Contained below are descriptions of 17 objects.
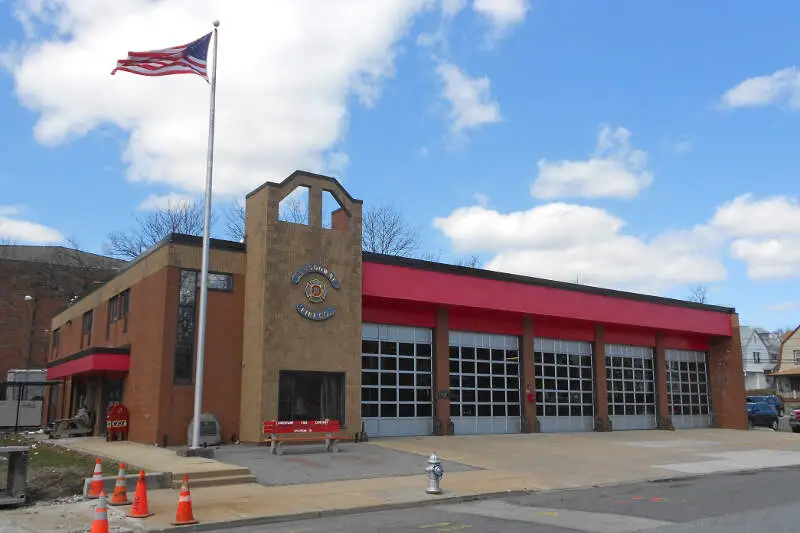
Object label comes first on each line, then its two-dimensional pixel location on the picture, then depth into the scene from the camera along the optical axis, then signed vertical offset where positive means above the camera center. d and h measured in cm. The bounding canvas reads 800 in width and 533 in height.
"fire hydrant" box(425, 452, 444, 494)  1423 -163
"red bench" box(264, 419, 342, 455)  1975 -111
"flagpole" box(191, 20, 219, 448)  1811 +248
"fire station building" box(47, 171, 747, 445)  2280 +199
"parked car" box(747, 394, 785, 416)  4434 -45
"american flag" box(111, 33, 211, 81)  1823 +876
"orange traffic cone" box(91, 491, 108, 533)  888 -160
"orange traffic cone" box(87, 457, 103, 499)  1277 -165
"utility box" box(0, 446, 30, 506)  1254 -148
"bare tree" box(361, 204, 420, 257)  5350 +1166
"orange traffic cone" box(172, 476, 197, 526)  1096 -184
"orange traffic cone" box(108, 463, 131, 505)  1269 -182
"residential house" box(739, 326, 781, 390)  9919 +480
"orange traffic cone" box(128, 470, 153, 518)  1148 -180
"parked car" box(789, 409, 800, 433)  3488 -139
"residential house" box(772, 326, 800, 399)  7931 +391
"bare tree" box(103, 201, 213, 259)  5475 +1298
